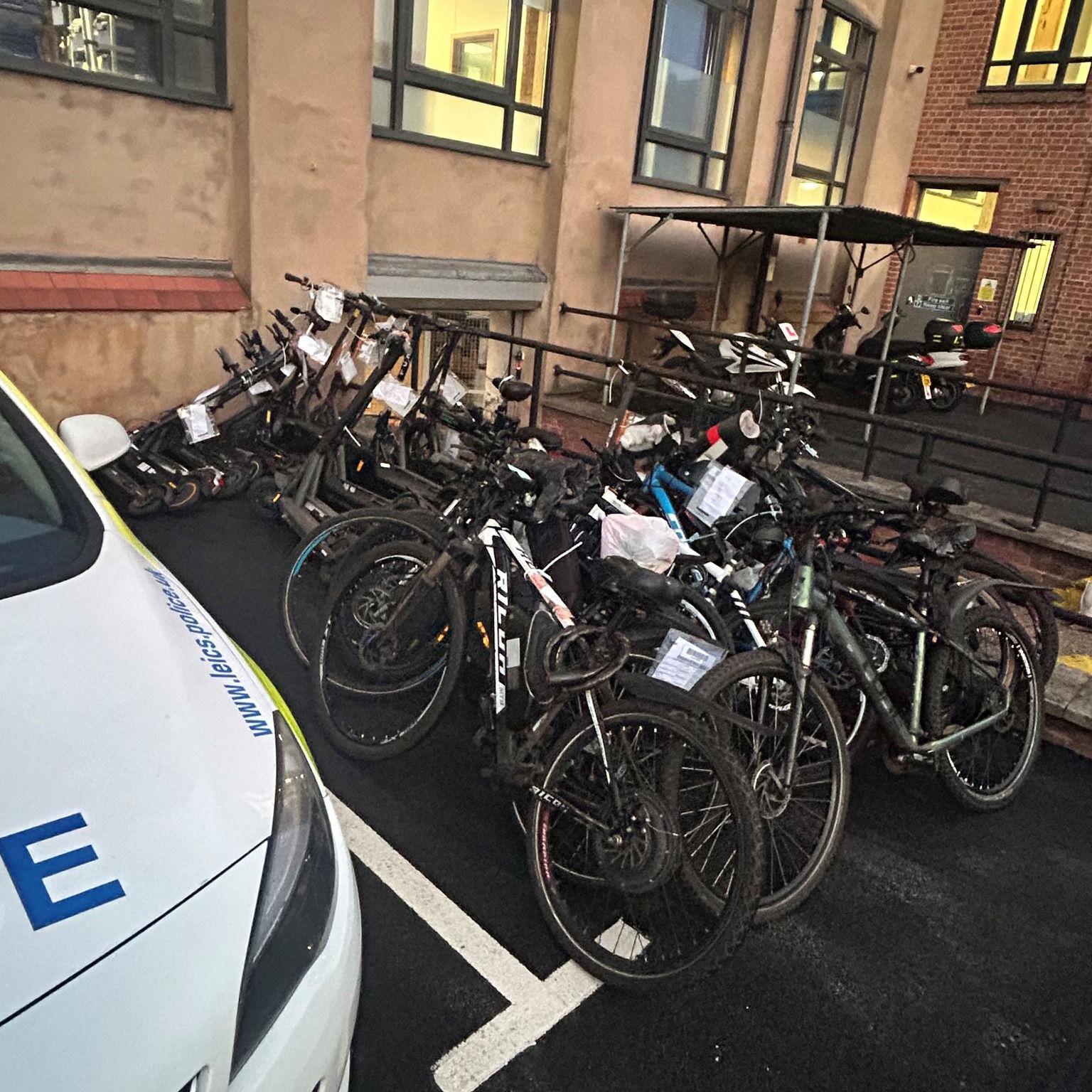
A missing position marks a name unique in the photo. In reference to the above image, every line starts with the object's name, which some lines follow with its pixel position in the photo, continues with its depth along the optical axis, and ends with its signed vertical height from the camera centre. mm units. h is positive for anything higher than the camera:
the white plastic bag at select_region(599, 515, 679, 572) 3158 -970
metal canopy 7309 +568
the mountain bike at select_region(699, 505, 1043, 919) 2613 -1319
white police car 1181 -978
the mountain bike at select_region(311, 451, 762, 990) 2303 -1397
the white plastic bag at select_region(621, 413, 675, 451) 4031 -751
